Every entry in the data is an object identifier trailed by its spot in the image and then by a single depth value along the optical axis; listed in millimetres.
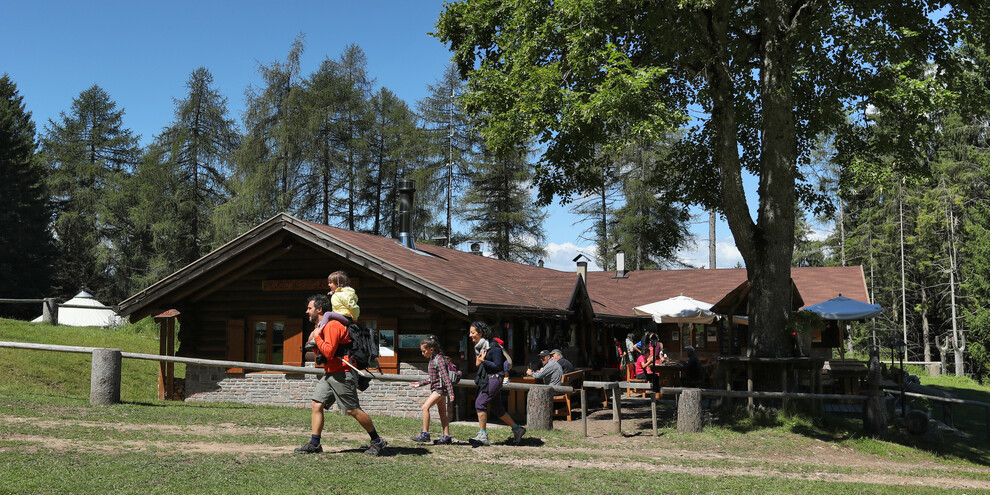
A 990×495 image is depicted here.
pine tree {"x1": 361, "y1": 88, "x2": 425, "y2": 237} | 41188
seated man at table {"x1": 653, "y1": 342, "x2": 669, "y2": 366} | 20075
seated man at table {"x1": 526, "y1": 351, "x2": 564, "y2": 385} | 14455
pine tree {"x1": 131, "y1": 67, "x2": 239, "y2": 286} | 40281
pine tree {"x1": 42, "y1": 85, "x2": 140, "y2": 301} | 43812
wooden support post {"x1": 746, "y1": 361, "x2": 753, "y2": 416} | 15031
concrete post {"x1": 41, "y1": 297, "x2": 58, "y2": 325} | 26491
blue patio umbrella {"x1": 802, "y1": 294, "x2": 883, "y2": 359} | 21562
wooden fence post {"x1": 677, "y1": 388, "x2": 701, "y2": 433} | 13906
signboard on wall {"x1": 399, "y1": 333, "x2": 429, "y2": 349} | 16328
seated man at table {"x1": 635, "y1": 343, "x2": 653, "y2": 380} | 19047
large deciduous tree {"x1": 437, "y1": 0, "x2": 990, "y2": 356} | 14281
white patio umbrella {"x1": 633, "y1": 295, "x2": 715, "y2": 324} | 21641
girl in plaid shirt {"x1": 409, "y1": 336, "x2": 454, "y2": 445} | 10086
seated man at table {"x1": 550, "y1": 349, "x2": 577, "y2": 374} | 15062
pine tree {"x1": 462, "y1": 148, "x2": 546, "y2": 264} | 42031
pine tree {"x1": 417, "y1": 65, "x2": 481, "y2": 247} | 40938
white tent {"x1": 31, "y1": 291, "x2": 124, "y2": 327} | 32500
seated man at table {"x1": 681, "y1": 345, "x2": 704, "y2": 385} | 18625
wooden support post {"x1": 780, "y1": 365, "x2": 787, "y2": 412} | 14992
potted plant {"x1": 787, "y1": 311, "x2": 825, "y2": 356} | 15352
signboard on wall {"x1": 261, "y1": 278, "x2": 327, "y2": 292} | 17219
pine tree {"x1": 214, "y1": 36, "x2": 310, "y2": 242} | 36125
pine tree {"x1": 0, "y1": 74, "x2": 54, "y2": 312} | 39844
